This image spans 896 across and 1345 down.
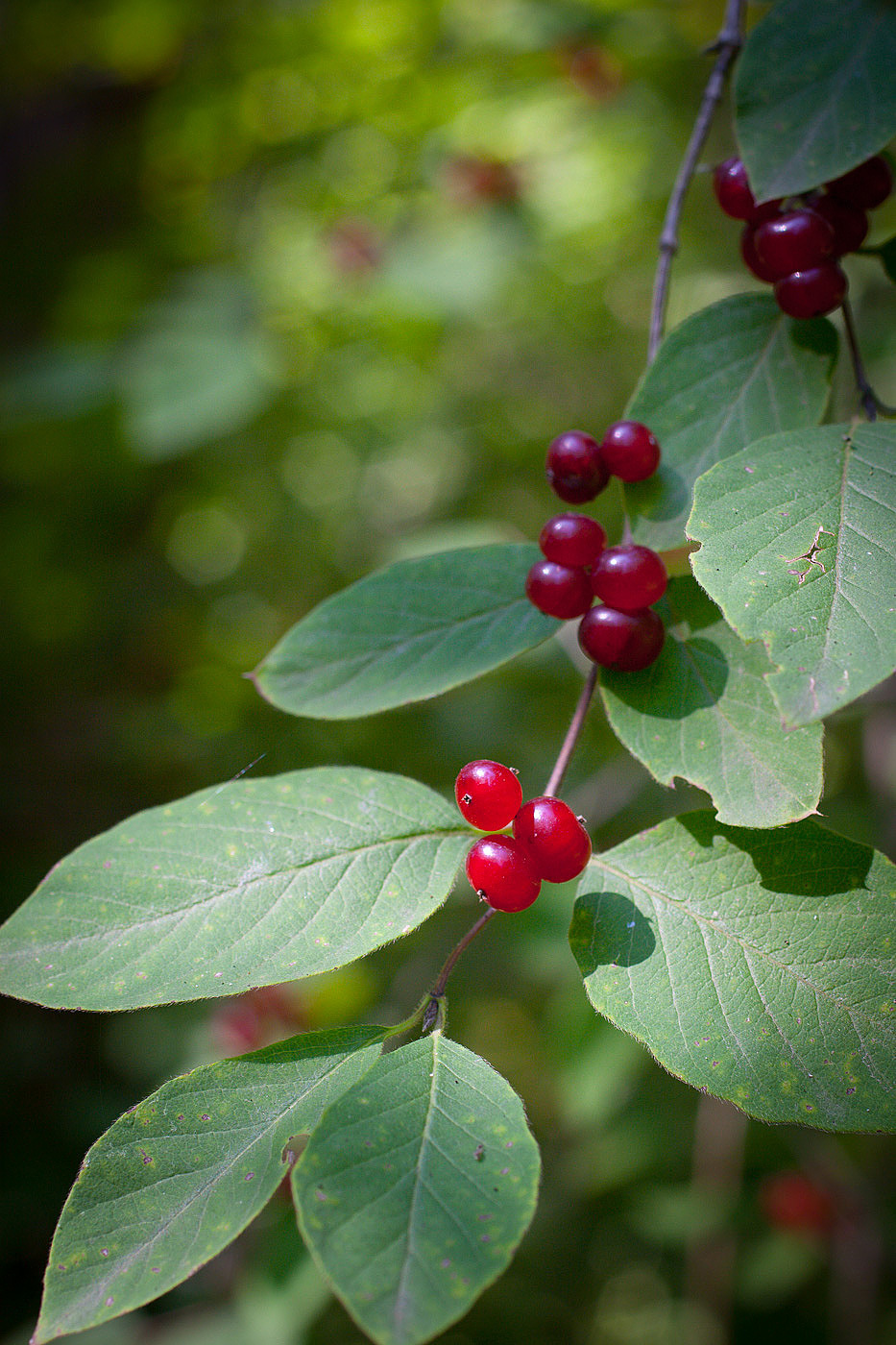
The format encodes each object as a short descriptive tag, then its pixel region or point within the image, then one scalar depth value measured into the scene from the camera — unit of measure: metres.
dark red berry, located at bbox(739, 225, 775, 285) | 0.27
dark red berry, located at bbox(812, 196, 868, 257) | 0.27
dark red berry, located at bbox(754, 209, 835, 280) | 0.26
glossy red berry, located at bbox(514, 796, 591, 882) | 0.25
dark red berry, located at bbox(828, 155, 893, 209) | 0.27
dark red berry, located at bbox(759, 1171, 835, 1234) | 0.55
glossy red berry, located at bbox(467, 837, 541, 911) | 0.24
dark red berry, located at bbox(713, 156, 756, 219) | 0.27
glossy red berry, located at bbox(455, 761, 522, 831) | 0.25
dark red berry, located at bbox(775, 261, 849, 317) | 0.26
